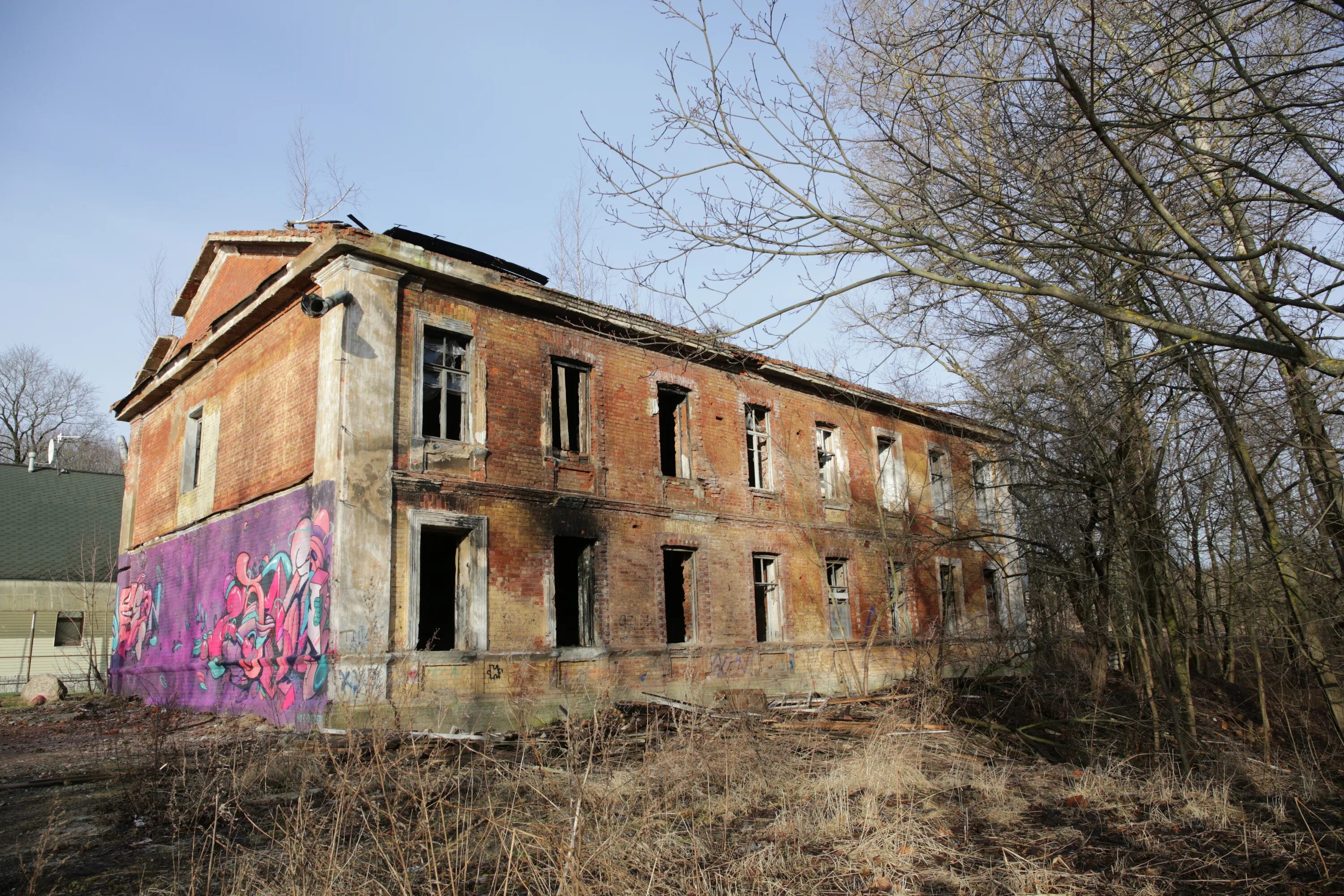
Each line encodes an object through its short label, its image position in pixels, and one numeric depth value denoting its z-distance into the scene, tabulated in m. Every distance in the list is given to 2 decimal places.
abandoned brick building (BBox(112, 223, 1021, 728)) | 11.30
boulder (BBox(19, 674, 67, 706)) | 17.30
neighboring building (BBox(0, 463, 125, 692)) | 22.30
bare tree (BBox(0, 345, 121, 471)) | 35.94
